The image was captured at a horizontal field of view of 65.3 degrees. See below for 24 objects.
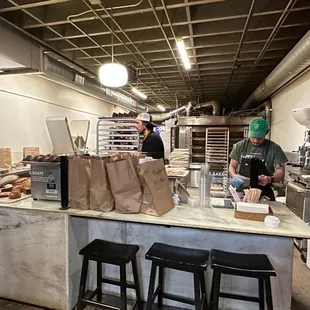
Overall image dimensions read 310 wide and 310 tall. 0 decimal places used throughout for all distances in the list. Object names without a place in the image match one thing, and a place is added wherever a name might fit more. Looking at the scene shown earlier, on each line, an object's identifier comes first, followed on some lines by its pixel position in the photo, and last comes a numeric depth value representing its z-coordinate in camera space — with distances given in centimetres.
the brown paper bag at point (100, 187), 192
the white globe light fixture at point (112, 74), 306
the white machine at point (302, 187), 313
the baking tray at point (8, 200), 216
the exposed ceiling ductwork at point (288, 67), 324
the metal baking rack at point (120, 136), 444
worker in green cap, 256
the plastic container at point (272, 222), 164
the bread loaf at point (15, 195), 227
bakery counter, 190
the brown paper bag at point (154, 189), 183
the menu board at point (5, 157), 418
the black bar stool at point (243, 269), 156
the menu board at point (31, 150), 484
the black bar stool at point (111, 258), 181
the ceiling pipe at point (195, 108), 773
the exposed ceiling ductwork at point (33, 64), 349
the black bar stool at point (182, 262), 164
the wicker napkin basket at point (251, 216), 176
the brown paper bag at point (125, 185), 186
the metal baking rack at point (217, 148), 658
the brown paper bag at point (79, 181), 198
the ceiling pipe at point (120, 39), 307
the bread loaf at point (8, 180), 282
